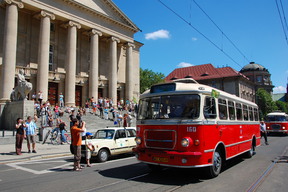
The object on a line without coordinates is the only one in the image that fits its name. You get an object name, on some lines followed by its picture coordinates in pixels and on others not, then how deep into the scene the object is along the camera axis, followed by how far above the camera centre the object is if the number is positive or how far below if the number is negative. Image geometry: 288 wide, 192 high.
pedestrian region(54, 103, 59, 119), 22.13 +0.70
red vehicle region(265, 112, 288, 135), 26.12 -0.66
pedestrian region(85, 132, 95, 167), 9.10 -1.13
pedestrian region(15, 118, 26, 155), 12.28 -0.66
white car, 10.41 -1.02
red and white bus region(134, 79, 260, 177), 6.74 -0.25
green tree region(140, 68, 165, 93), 60.16 +10.33
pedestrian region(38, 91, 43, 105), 23.55 +2.33
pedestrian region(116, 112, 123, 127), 23.32 +0.06
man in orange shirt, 8.35 -0.68
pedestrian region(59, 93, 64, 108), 26.84 +2.40
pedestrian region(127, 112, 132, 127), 21.98 -0.06
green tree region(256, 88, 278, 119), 74.88 +4.61
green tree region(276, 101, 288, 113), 91.46 +4.12
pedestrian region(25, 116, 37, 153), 12.91 -0.54
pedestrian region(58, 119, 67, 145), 16.51 -0.66
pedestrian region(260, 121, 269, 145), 17.77 -0.88
